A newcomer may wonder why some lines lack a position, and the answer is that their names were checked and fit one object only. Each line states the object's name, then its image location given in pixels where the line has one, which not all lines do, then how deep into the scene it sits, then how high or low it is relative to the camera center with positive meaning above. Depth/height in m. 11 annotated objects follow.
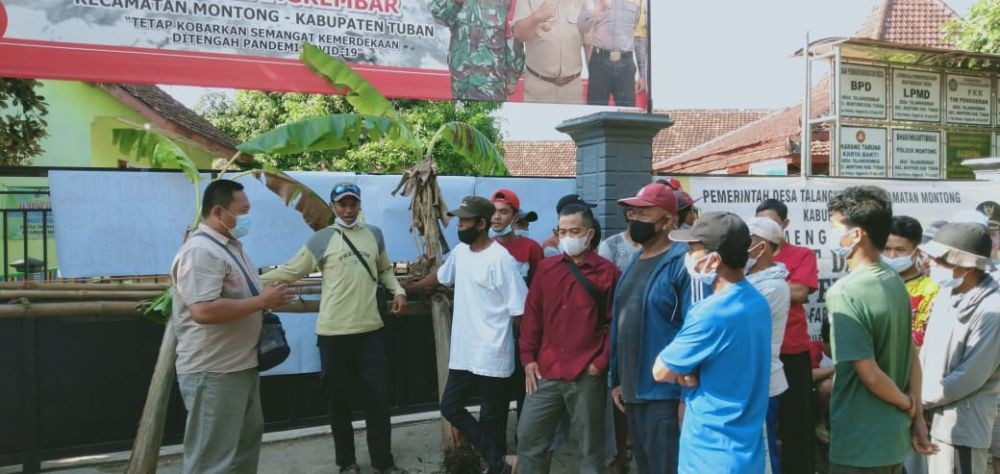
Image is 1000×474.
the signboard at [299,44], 6.80 +1.87
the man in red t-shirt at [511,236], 5.42 -0.05
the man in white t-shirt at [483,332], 4.98 -0.69
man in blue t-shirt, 2.91 -0.51
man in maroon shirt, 4.48 -0.70
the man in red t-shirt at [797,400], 4.81 -1.11
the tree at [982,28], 12.20 +3.29
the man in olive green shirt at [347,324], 5.29 -0.67
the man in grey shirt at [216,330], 3.95 -0.55
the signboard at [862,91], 9.34 +1.71
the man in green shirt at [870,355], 3.14 -0.54
